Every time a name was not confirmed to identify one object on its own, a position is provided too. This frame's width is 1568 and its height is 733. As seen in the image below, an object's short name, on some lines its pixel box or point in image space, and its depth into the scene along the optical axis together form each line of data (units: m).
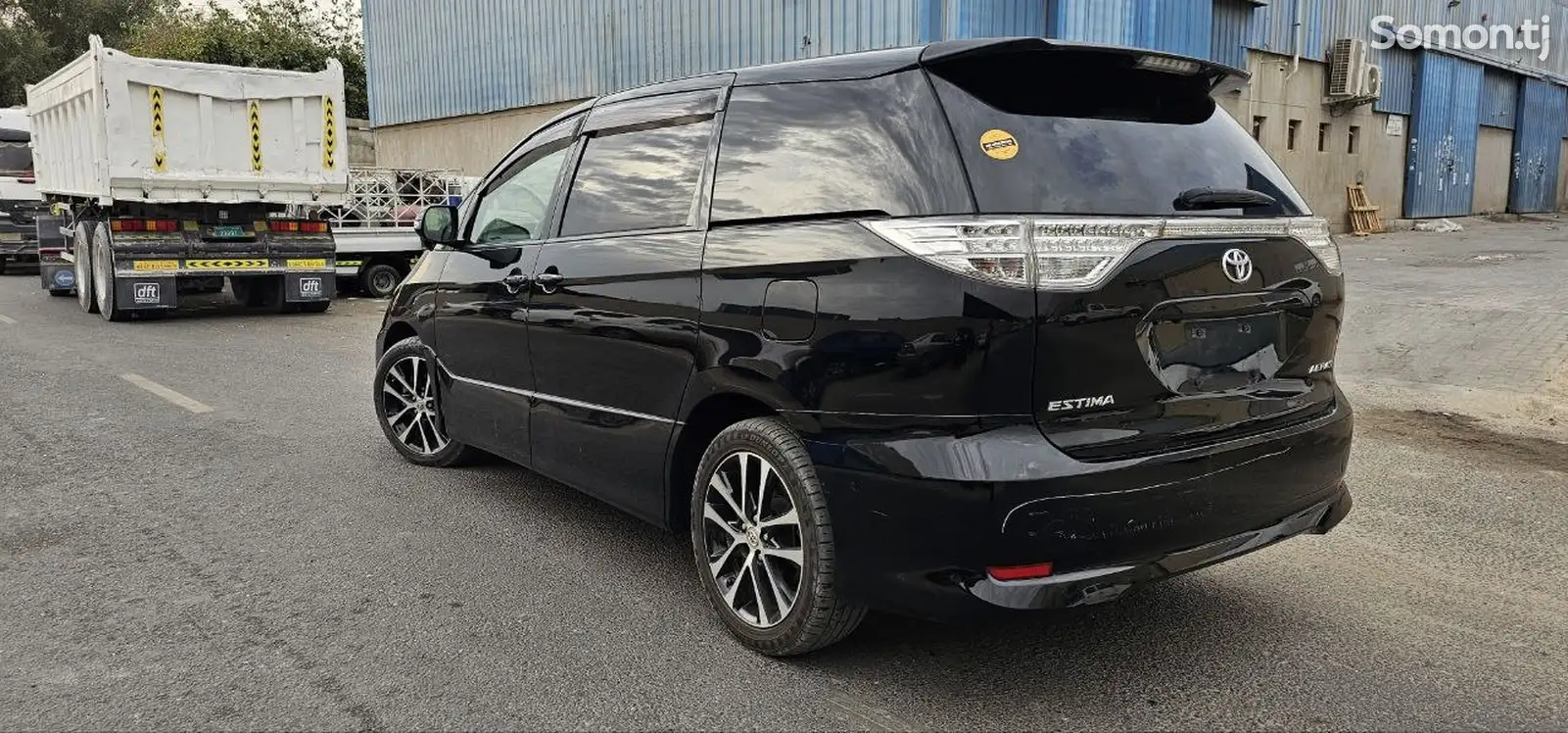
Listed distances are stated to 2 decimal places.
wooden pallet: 22.33
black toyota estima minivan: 2.69
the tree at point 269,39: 30.62
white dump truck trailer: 11.70
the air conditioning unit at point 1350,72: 20.73
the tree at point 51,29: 40.91
